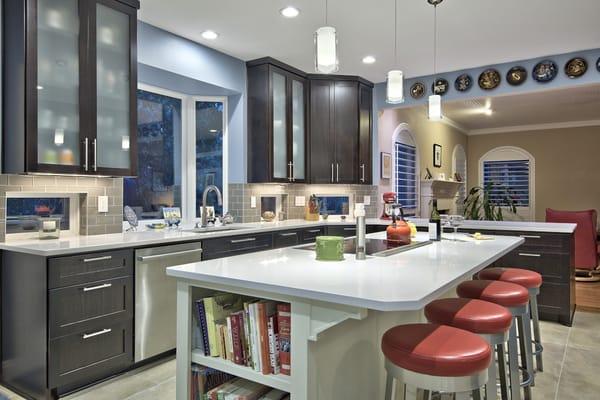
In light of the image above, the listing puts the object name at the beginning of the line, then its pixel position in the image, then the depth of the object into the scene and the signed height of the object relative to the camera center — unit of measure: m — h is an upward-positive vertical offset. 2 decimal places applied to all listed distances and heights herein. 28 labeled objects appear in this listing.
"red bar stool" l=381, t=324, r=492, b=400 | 1.36 -0.52
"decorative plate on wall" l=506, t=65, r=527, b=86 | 4.62 +1.35
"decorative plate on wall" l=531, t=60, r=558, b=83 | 4.46 +1.36
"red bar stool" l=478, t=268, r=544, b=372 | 2.55 -0.48
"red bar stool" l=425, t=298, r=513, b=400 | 1.77 -0.50
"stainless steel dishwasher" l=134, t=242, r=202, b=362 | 2.86 -0.68
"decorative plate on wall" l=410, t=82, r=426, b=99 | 5.27 +1.36
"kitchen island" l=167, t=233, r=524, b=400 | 1.41 -0.34
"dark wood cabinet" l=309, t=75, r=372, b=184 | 5.12 +0.87
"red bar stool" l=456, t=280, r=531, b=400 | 2.03 -0.50
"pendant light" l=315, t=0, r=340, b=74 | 2.31 +0.82
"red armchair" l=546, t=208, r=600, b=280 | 5.59 -0.54
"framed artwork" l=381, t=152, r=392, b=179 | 5.80 +0.48
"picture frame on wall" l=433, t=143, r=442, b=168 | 7.70 +0.82
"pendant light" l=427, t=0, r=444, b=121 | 3.25 +0.71
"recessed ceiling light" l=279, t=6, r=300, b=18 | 3.31 +1.48
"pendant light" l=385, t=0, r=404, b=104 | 2.85 +0.76
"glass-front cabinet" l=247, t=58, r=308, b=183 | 4.55 +0.86
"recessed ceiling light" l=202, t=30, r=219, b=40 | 3.78 +1.48
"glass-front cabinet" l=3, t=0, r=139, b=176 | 2.60 +0.75
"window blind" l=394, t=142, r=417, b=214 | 6.41 +0.38
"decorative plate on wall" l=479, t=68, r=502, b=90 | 4.78 +1.36
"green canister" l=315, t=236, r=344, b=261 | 2.02 -0.23
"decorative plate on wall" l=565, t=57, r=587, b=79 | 4.32 +1.35
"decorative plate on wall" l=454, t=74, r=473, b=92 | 4.95 +1.37
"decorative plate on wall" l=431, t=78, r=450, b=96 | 5.11 +1.36
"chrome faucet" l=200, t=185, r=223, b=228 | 3.78 -0.10
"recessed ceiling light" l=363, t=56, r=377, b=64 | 4.51 +1.51
